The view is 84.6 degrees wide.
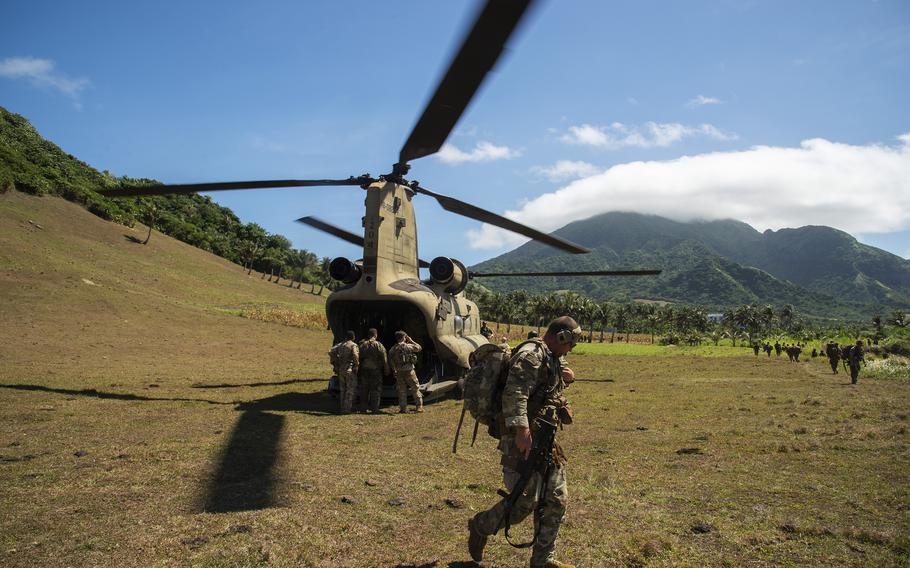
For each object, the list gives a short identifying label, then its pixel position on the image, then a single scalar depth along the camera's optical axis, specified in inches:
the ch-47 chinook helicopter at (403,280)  473.7
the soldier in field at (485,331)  668.7
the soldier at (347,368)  458.3
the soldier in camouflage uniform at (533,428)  168.4
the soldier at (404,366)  465.4
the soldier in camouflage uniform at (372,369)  463.5
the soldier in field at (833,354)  981.4
